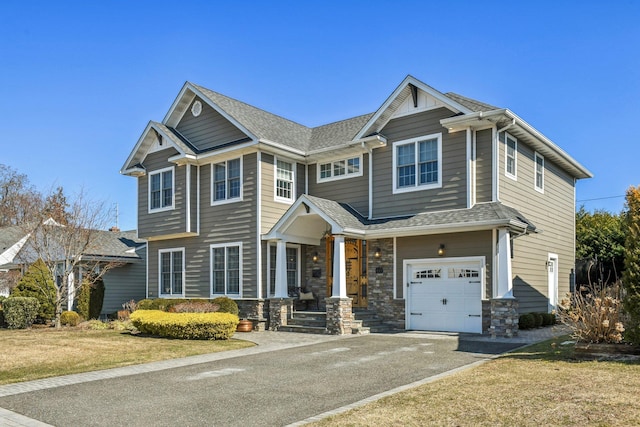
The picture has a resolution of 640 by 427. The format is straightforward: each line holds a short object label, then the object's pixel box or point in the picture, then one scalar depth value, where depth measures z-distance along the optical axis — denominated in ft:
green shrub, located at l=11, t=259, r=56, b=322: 71.00
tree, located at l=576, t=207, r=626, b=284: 82.58
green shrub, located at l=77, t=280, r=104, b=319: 76.18
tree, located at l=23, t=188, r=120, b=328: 69.36
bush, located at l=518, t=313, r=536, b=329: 54.54
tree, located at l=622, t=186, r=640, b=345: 32.76
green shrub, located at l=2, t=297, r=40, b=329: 67.41
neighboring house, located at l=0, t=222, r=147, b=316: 82.31
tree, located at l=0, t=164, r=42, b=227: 150.86
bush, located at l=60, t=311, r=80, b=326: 70.03
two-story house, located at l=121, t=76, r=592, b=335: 53.52
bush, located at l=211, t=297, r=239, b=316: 61.72
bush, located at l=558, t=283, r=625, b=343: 33.88
